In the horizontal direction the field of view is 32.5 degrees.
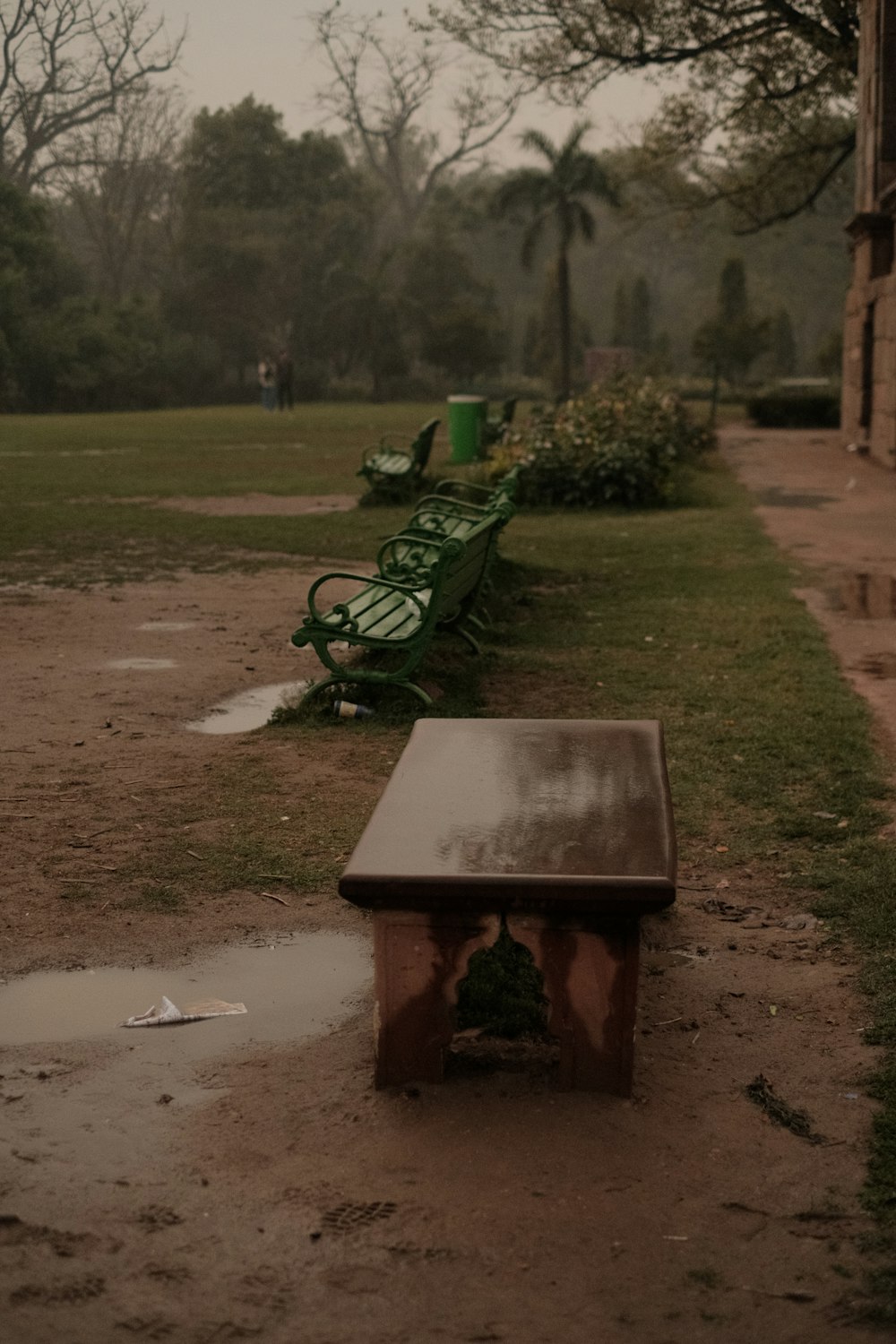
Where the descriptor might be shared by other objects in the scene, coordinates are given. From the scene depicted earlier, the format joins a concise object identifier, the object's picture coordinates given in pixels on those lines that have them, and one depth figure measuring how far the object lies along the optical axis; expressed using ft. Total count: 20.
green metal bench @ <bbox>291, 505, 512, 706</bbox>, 21.25
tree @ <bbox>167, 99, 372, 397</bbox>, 172.65
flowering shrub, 50.88
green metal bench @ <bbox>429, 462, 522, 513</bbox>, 28.58
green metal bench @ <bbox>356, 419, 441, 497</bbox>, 50.80
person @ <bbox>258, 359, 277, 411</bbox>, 131.03
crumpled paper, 12.15
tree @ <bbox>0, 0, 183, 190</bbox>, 174.60
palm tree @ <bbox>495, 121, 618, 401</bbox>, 145.59
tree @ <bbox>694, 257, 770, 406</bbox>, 133.82
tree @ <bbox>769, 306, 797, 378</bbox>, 173.78
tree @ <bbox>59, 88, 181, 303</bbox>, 192.34
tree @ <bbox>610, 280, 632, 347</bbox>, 178.70
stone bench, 10.39
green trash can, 66.39
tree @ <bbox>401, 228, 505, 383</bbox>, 164.25
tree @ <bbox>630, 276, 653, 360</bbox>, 179.73
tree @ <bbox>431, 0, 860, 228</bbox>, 82.58
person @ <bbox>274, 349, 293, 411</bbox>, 128.16
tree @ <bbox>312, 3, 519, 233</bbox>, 187.52
